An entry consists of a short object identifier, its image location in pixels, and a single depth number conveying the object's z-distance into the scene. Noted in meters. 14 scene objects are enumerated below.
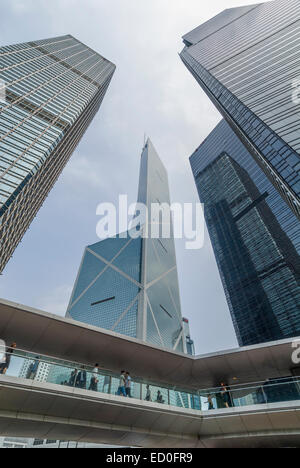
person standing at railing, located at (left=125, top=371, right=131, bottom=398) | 12.69
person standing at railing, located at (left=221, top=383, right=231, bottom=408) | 13.88
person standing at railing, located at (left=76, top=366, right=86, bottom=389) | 11.68
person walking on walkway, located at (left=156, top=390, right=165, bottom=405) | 13.27
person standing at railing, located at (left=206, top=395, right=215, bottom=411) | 14.21
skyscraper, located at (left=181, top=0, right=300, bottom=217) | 29.00
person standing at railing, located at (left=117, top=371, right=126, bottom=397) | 12.51
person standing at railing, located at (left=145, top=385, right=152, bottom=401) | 13.01
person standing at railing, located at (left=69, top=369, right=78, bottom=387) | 11.53
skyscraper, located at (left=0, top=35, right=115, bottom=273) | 37.72
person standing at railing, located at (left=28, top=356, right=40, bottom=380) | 10.78
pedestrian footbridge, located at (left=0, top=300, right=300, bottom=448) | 11.34
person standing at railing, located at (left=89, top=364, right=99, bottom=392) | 11.91
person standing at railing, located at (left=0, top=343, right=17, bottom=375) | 10.14
